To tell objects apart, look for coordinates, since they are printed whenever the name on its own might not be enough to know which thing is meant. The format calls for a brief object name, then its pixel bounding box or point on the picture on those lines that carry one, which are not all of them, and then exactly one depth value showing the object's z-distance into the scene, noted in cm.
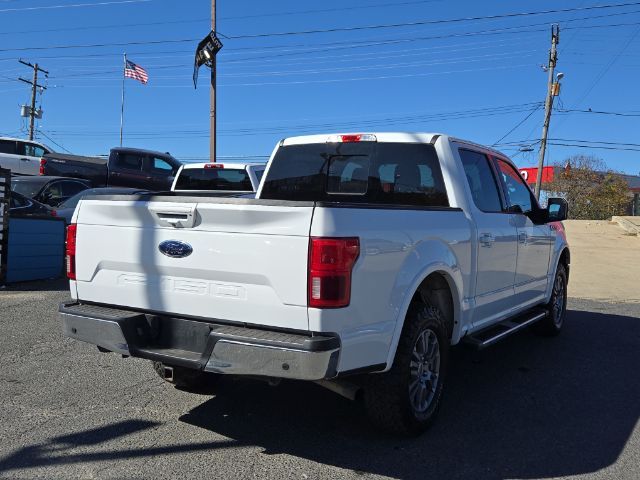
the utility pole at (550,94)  3366
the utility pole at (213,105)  1900
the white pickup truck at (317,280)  304
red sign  4934
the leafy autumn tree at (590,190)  3903
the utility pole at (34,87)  4950
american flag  2939
